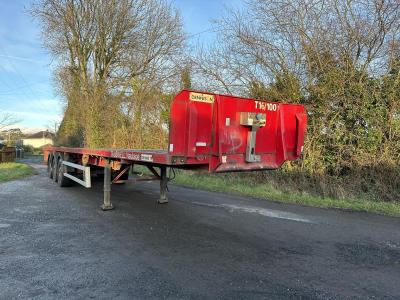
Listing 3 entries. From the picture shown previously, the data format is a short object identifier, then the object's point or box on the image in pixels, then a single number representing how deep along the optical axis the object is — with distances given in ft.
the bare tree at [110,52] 77.36
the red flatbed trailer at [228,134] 18.31
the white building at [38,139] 296.30
